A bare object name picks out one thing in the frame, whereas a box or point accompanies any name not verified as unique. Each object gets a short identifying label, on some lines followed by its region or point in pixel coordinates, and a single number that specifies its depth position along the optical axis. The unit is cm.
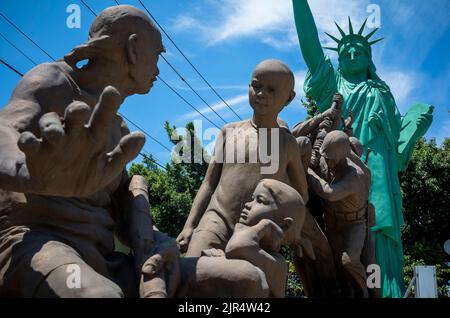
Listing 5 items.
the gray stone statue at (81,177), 209
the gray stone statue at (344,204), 463
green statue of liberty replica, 1141
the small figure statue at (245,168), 368
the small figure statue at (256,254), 258
